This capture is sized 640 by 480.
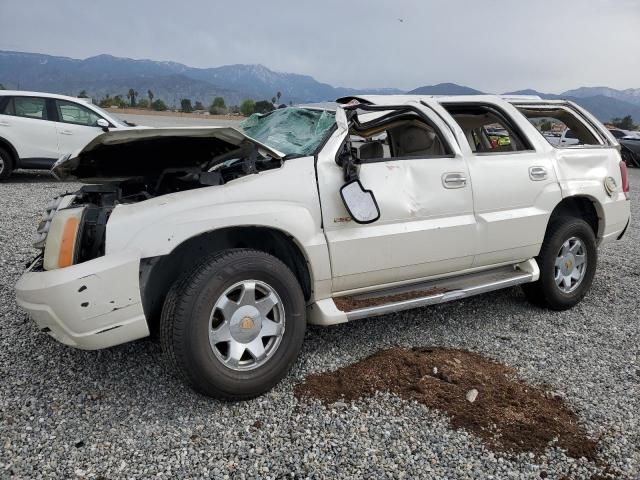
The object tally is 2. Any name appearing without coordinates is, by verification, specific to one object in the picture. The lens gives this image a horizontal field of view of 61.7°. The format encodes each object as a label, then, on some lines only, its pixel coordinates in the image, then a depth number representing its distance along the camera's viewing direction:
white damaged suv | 2.88
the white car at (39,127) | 9.62
